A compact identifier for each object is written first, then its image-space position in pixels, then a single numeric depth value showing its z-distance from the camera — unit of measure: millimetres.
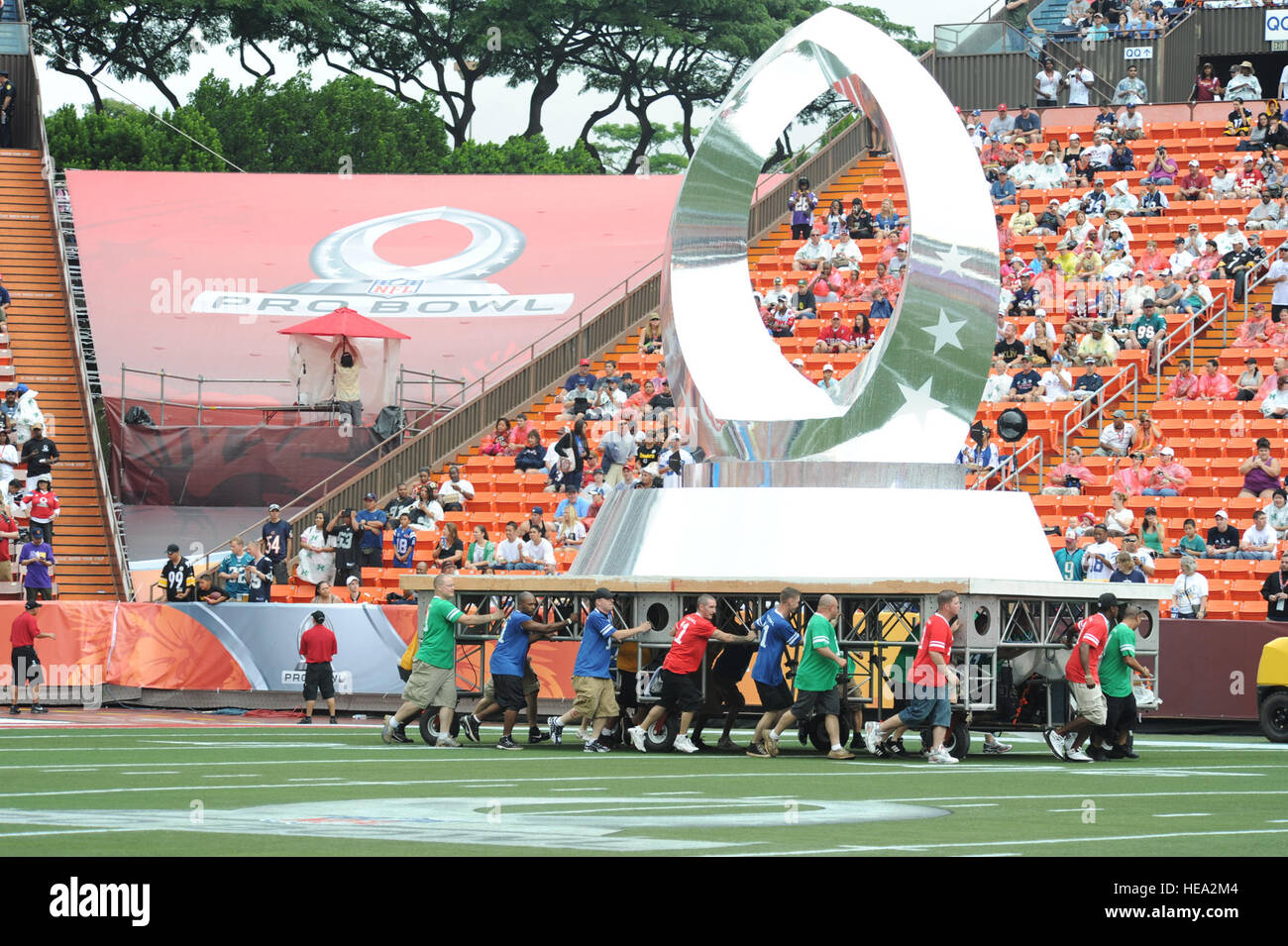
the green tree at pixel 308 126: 69188
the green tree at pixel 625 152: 77562
